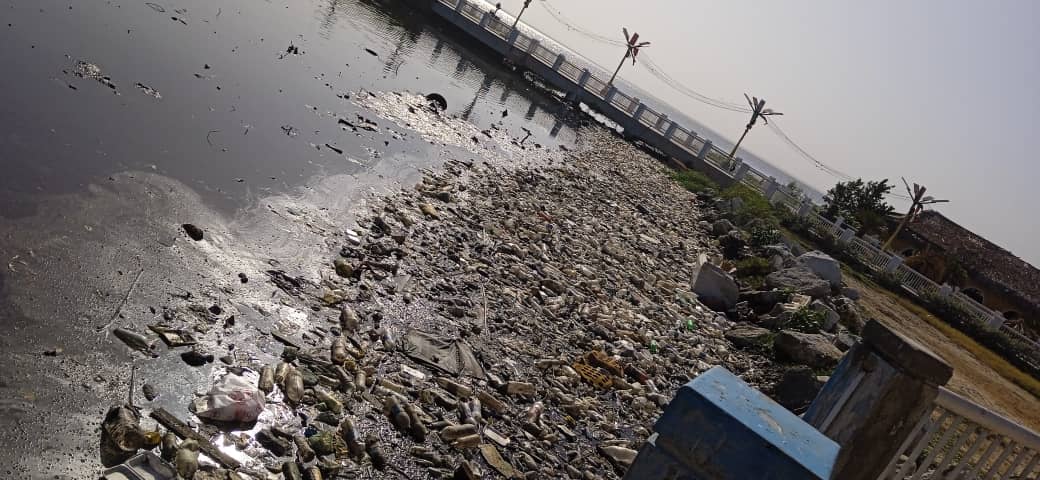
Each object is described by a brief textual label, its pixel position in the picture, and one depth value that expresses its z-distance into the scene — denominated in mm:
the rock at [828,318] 12197
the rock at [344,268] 7539
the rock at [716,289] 13492
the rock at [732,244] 19000
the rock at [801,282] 14203
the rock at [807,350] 10219
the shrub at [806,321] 11797
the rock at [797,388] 8750
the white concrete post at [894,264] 28030
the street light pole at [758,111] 43469
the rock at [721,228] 21062
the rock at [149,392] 4539
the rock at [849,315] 13891
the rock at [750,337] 11398
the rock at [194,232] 6965
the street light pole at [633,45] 53688
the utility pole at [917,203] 36875
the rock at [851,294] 17711
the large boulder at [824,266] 16828
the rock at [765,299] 13609
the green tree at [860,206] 36062
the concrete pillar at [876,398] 3492
